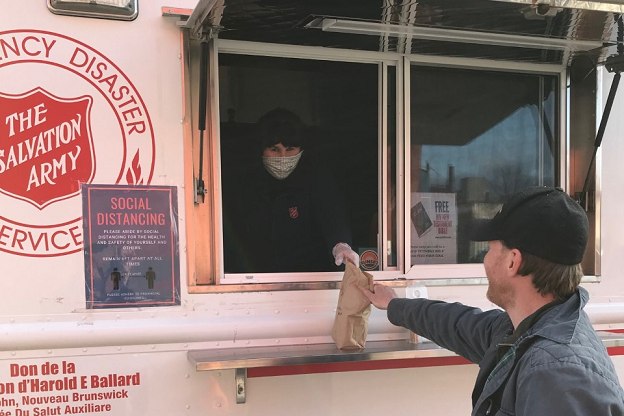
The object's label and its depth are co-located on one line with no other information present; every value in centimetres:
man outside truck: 110
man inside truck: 241
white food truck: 176
